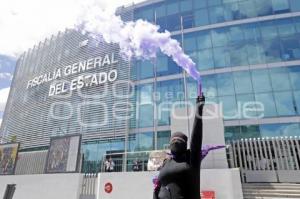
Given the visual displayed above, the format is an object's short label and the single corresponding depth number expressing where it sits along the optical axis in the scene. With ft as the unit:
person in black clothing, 8.38
